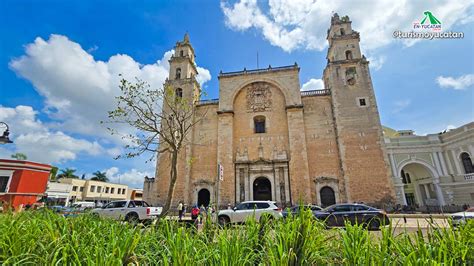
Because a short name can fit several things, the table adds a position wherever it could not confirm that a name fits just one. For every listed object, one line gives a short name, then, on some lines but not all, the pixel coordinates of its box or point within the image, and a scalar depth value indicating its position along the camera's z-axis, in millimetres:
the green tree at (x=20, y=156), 32347
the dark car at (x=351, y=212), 9125
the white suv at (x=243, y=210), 10446
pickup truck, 11375
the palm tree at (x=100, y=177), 47031
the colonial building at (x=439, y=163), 17266
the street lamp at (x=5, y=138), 10766
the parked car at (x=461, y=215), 7809
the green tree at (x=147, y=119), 7399
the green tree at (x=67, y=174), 41172
